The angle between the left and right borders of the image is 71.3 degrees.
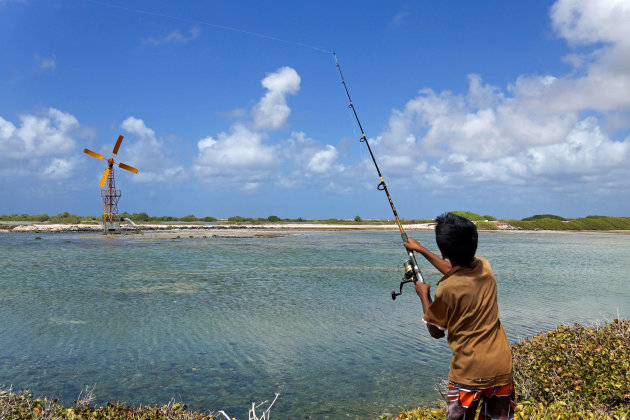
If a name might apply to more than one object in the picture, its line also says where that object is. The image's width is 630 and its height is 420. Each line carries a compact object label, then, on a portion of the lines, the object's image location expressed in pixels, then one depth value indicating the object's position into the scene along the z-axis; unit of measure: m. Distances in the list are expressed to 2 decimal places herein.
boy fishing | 3.62
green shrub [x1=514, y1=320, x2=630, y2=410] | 5.67
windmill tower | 61.06
